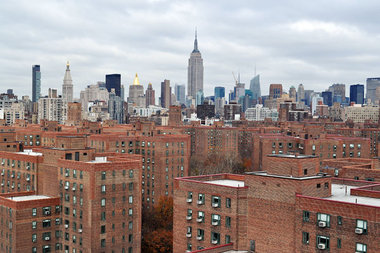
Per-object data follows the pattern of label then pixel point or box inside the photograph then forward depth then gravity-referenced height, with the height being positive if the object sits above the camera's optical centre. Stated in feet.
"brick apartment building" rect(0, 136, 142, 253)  253.03 -48.78
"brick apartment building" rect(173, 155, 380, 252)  144.77 -33.41
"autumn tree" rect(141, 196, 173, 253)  345.10 -90.61
